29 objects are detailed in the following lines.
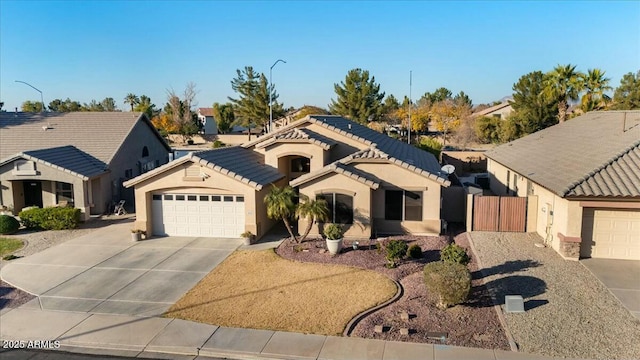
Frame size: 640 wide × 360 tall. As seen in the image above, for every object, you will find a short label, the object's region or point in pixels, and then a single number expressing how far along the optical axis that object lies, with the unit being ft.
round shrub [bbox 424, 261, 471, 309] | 42.91
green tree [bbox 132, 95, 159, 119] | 266.98
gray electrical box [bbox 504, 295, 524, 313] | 43.04
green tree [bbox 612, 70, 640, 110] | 161.90
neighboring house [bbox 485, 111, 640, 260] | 55.93
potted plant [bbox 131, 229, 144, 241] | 71.15
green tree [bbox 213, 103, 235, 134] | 270.67
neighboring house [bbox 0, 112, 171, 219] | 84.23
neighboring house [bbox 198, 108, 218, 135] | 320.54
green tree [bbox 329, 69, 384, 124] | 220.23
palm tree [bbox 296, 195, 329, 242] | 64.08
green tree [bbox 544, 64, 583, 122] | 143.95
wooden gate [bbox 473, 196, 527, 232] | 70.85
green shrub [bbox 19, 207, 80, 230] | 78.89
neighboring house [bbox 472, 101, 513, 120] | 257.05
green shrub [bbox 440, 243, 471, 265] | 52.05
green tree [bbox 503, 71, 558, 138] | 170.09
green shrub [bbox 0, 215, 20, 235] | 76.07
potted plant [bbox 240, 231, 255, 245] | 68.13
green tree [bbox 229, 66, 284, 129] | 230.68
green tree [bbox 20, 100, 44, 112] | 292.81
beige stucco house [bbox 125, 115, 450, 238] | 69.87
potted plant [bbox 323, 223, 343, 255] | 61.72
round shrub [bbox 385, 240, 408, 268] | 57.21
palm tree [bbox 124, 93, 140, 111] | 309.83
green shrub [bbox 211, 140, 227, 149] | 205.29
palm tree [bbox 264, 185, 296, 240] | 66.08
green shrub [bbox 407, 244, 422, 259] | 59.57
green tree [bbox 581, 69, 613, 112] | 138.31
